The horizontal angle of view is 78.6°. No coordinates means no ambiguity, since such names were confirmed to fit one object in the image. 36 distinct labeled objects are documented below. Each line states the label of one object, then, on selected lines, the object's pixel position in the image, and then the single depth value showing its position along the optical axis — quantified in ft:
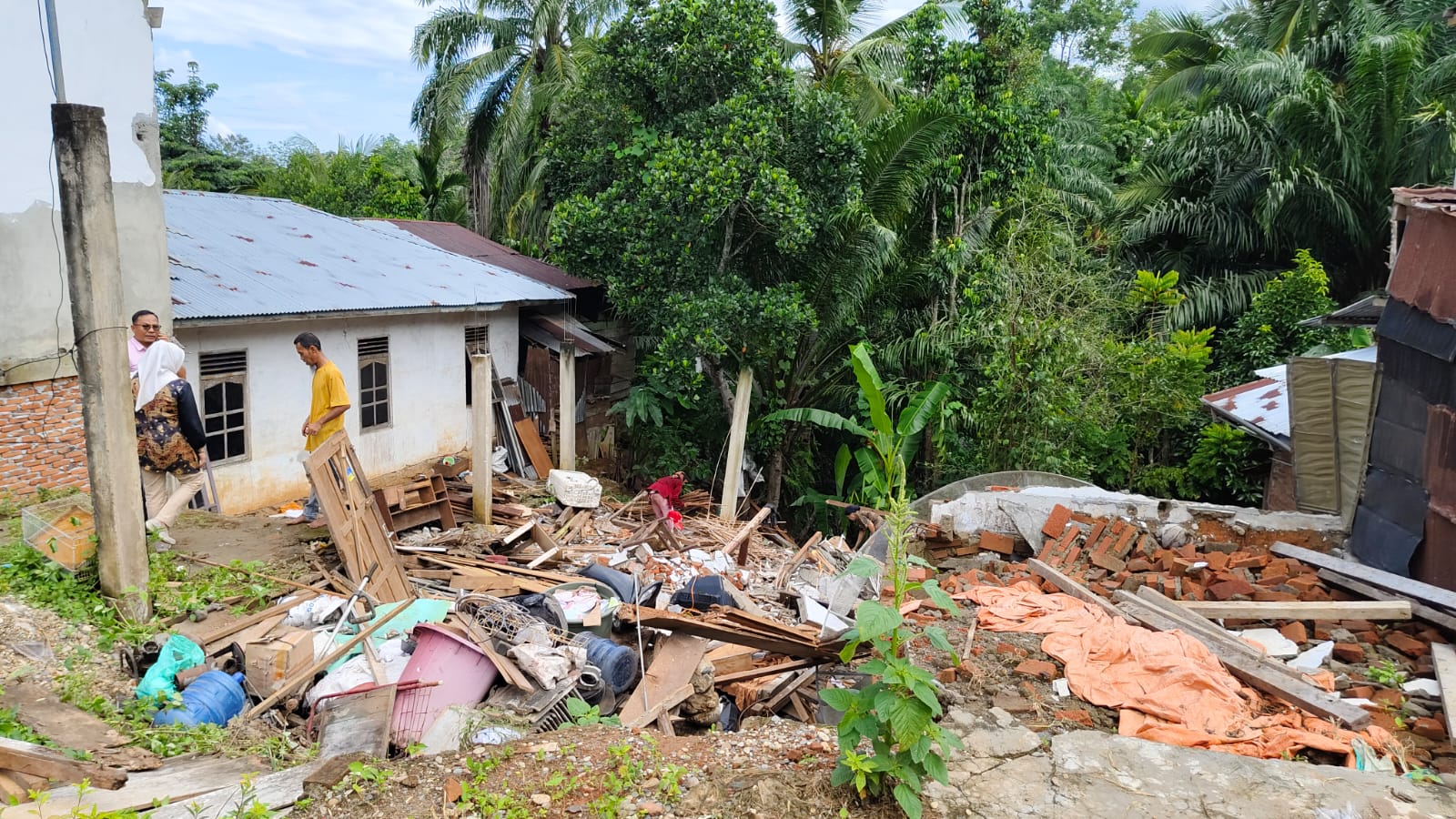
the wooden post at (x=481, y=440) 31.12
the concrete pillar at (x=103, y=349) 17.95
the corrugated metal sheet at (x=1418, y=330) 21.46
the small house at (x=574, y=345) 44.78
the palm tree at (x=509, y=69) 63.31
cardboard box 17.95
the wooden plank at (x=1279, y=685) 16.43
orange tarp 15.85
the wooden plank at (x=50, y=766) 12.46
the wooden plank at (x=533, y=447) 41.68
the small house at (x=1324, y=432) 30.35
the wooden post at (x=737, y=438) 40.65
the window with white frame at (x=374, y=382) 36.78
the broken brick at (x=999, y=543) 29.17
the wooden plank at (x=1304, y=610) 20.72
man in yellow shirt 24.57
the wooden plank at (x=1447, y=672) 16.72
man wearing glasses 23.02
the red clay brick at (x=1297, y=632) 20.76
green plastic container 21.81
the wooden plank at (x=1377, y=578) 20.53
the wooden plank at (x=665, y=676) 18.34
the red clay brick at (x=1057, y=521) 28.35
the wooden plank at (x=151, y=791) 11.81
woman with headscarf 22.50
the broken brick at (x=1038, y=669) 18.56
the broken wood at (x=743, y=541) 33.30
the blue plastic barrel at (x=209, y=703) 16.10
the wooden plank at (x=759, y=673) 20.54
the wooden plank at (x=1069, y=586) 21.91
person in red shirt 34.63
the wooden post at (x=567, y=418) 41.01
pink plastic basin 17.26
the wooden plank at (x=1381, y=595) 20.03
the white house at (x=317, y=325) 30.76
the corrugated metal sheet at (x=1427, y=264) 21.36
